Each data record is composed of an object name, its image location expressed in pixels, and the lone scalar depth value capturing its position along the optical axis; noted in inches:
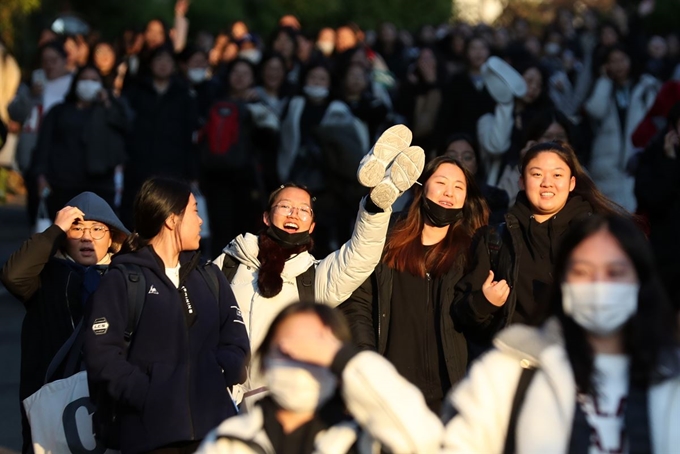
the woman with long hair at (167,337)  470.0
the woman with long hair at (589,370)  318.3
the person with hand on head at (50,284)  550.6
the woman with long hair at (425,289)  549.3
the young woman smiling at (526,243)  544.4
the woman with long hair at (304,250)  536.4
